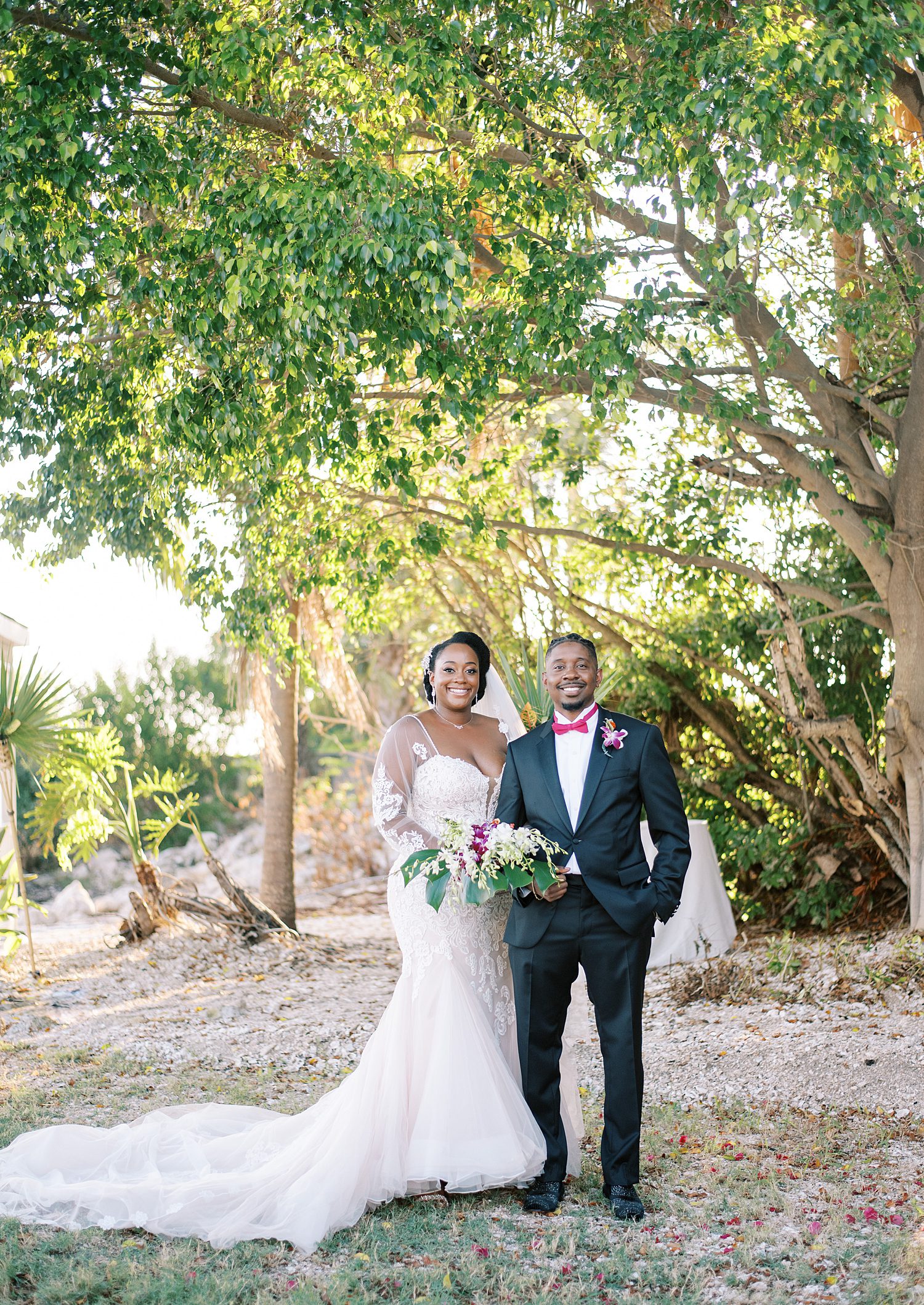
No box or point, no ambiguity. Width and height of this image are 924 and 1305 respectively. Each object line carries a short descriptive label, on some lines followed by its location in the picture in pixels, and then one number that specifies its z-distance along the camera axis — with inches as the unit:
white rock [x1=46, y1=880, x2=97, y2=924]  632.4
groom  160.9
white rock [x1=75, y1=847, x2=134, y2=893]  781.3
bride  155.6
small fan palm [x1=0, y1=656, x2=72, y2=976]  382.0
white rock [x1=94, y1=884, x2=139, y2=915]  647.1
